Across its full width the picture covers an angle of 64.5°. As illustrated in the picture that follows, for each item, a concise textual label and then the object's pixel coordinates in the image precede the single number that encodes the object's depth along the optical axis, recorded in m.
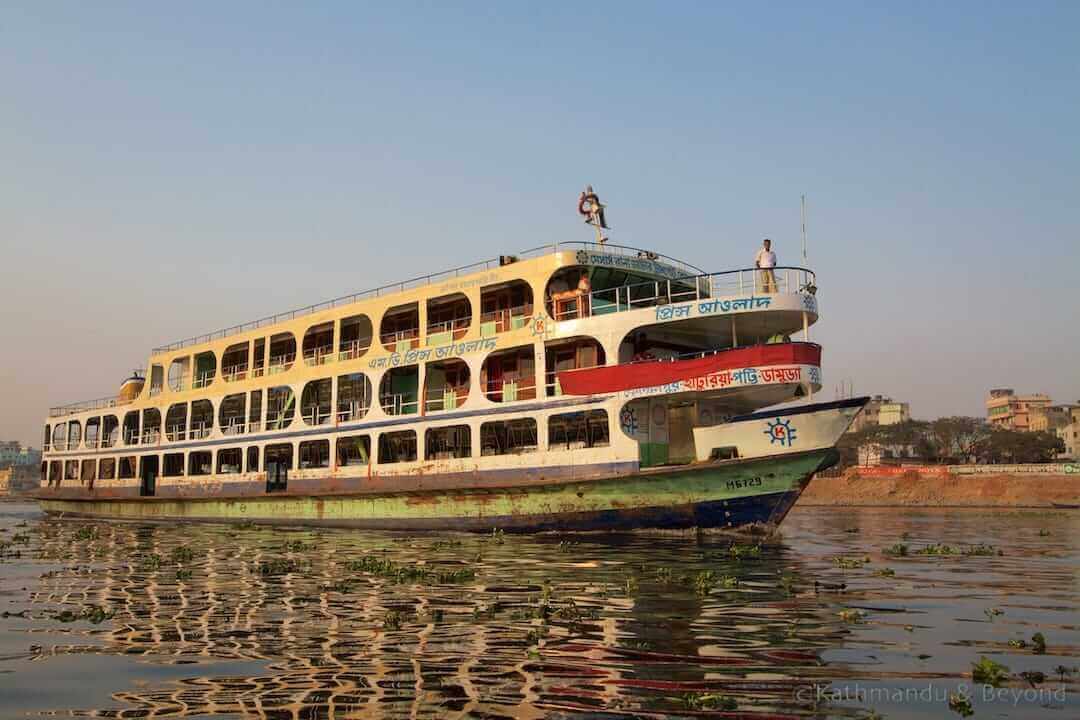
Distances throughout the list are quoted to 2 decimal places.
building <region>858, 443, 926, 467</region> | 92.62
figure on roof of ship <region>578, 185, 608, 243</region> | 24.72
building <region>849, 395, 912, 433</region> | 144.38
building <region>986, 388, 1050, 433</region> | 128.75
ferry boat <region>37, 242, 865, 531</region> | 18.89
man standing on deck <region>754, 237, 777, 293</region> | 19.41
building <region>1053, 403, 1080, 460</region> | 104.00
